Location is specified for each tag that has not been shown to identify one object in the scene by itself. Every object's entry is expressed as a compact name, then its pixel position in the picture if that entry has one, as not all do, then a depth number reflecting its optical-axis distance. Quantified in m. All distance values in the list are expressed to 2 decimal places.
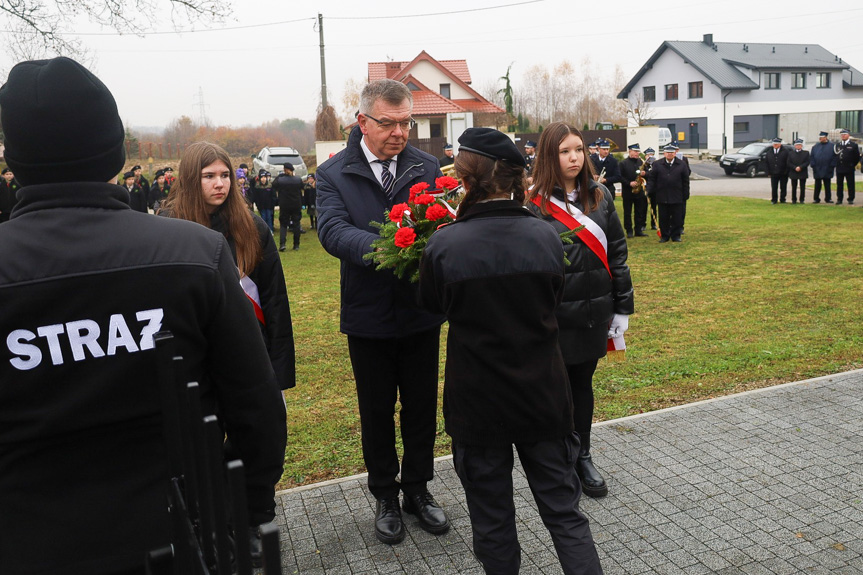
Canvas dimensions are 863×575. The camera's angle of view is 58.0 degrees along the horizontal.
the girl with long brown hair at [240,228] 3.95
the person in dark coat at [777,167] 22.59
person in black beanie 1.73
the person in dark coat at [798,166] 22.55
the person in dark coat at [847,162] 21.86
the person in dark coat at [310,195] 22.64
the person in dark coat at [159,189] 20.41
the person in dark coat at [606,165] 16.64
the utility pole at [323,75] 34.02
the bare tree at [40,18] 13.69
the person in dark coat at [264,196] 19.59
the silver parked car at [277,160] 31.67
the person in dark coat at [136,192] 18.14
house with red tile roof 45.22
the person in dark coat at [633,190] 16.47
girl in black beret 3.08
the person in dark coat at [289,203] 18.11
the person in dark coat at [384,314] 3.96
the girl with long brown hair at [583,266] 4.25
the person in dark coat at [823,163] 22.55
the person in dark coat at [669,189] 15.82
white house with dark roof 62.34
